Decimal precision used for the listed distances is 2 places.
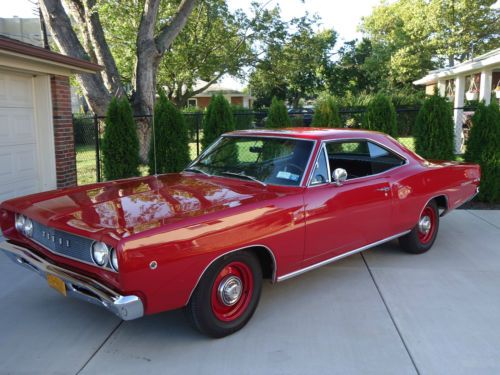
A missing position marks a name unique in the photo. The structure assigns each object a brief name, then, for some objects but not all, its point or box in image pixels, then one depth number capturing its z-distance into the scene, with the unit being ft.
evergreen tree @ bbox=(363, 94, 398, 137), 30.56
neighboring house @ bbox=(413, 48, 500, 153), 52.23
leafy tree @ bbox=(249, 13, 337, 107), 83.67
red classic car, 10.45
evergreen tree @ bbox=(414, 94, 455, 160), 29.01
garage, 22.97
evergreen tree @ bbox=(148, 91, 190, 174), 29.76
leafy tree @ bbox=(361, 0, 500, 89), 96.27
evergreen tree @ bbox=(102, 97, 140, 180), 29.14
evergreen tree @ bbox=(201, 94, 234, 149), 30.09
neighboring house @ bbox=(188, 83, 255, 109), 152.91
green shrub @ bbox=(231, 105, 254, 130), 58.49
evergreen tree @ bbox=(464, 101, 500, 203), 27.96
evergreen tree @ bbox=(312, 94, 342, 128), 31.37
